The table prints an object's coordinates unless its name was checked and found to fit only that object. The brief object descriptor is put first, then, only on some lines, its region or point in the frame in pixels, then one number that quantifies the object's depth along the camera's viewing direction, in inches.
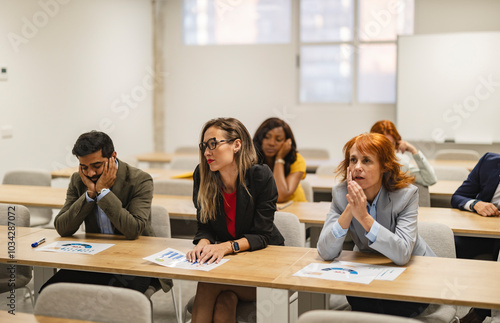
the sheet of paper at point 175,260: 100.8
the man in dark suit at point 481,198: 140.7
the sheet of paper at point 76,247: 112.3
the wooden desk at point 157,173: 215.9
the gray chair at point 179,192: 172.4
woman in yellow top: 168.6
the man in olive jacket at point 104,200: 118.0
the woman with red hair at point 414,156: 178.1
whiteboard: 305.9
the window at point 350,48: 328.8
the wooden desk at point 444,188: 175.0
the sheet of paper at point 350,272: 92.1
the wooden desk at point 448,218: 127.2
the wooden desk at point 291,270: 85.0
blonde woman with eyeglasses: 114.4
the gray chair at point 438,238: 113.1
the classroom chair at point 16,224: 129.6
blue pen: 115.8
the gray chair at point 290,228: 123.7
